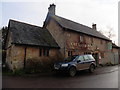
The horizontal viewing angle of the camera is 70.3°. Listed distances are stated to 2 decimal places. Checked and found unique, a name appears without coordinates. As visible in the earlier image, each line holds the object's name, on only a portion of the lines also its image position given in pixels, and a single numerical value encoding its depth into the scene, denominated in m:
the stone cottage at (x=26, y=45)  9.60
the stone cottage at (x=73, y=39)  12.35
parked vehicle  7.80
